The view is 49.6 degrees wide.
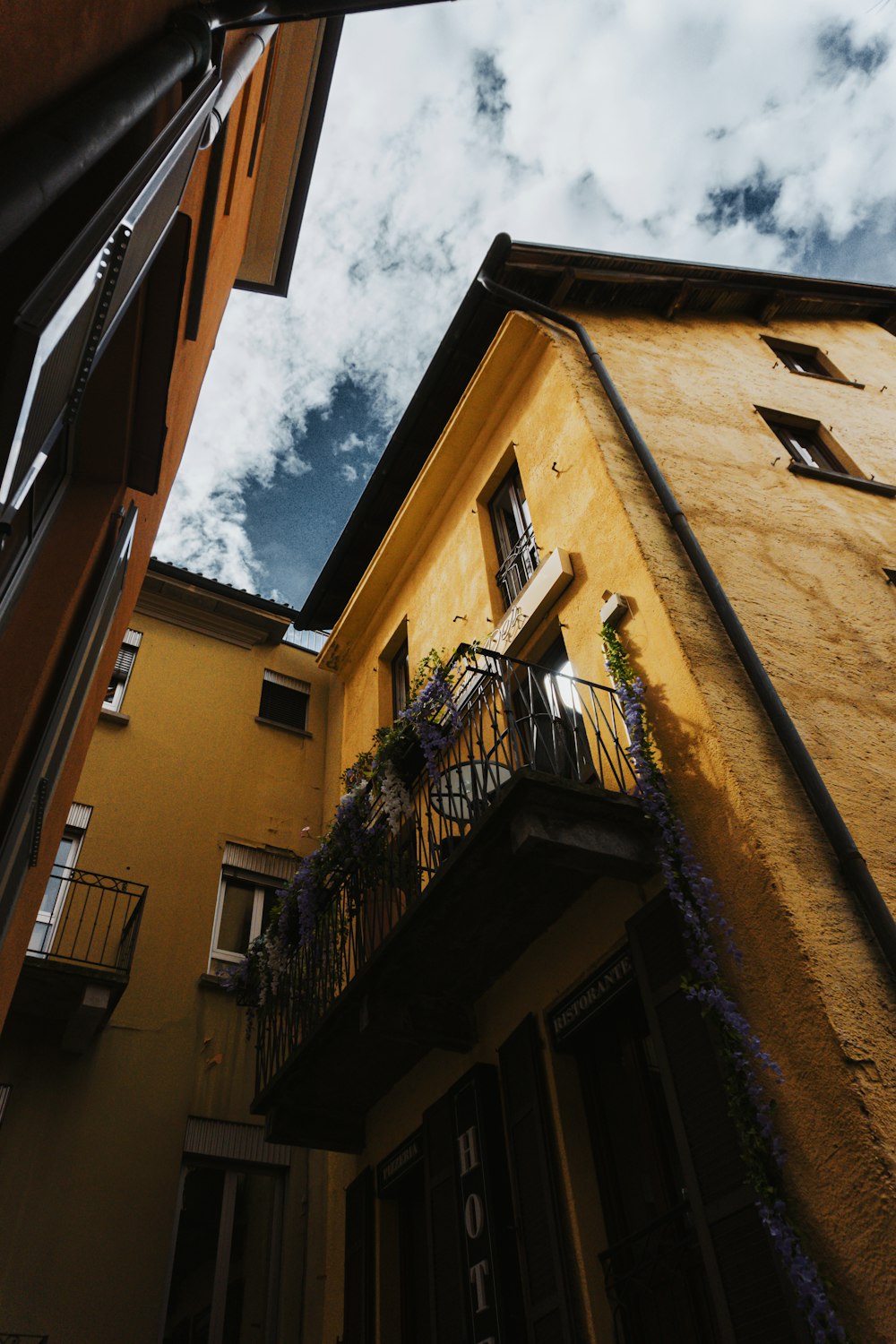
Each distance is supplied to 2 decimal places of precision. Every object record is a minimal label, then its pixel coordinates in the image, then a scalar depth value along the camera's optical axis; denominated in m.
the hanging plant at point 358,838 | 8.17
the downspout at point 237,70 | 4.92
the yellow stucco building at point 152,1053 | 7.99
